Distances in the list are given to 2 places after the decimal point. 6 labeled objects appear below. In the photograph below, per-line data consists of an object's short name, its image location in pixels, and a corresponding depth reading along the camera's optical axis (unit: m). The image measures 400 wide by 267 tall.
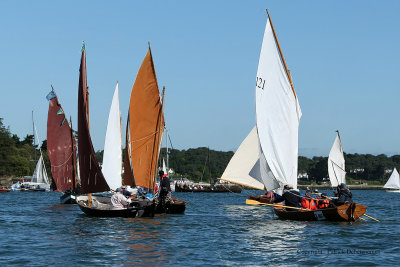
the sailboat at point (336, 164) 98.94
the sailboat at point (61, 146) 59.38
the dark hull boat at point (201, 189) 141.46
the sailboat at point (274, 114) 37.81
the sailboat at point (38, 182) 123.82
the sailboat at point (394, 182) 153.62
